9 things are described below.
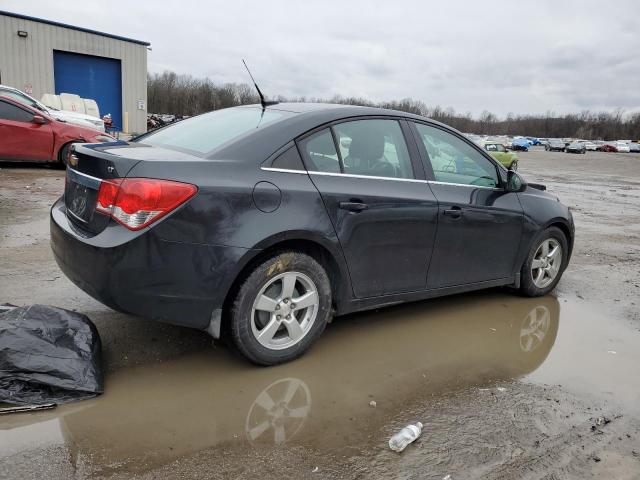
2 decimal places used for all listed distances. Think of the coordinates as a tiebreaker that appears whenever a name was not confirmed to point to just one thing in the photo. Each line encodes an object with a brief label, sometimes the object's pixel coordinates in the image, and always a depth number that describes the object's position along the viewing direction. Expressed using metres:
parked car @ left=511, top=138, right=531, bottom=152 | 65.19
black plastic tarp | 2.69
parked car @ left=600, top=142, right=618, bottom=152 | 77.75
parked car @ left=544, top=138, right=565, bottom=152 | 68.62
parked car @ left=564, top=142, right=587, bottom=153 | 63.69
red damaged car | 10.61
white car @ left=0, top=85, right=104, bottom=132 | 12.86
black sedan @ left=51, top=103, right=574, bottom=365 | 2.90
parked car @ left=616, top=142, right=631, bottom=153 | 77.75
